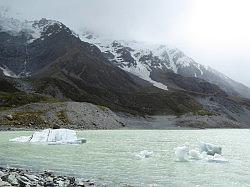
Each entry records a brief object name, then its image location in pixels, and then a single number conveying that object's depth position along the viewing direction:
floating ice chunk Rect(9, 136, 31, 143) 64.31
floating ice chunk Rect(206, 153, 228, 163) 40.38
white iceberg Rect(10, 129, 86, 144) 63.12
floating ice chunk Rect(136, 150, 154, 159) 42.42
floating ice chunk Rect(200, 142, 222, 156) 43.59
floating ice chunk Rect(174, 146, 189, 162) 39.50
